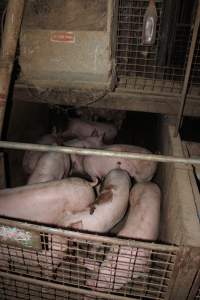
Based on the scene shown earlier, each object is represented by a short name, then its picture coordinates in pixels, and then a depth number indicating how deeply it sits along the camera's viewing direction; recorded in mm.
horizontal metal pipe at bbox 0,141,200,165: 1852
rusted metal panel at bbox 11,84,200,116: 3273
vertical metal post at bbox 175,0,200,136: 2398
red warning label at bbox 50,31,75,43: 2973
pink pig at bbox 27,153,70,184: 3299
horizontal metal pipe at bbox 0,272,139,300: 1885
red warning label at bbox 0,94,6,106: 2782
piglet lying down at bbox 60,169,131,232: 2666
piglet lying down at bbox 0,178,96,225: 2713
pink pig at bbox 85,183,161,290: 2369
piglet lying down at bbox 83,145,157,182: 3578
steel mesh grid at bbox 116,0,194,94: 3471
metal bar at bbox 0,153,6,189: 3135
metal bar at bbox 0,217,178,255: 1557
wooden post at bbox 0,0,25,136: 2689
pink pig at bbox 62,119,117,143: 4879
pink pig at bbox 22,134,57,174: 3902
